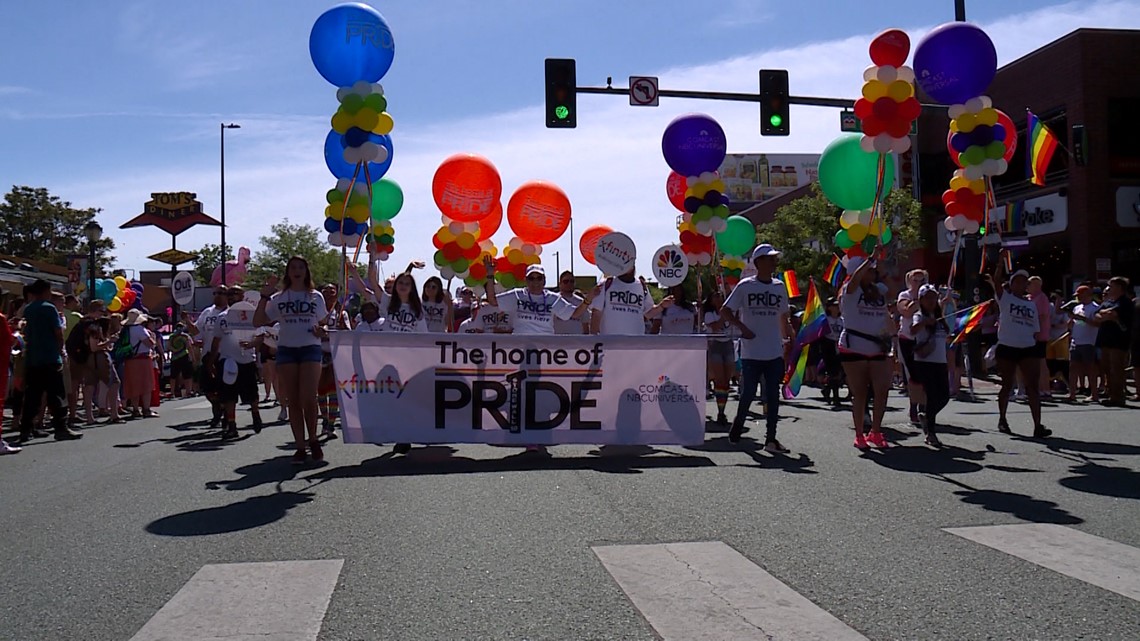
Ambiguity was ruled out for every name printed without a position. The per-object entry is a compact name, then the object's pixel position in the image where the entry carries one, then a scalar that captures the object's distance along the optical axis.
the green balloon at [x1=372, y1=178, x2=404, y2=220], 15.30
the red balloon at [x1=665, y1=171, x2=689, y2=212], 16.27
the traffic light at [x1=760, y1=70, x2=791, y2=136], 18.27
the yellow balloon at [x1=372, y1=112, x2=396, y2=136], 10.26
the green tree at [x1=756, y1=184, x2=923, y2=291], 33.66
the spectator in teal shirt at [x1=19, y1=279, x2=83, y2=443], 12.58
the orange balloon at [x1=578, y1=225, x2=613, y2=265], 18.38
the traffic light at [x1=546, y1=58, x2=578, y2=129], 17.80
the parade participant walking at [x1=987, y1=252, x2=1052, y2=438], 10.62
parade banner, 9.35
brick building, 27.78
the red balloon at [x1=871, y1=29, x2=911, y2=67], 9.90
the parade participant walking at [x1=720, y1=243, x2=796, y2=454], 9.77
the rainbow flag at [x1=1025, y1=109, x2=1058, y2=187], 13.99
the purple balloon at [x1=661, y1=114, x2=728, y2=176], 15.04
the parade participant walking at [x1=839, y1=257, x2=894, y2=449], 9.71
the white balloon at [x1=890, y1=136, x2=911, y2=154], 9.88
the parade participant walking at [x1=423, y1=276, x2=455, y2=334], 11.01
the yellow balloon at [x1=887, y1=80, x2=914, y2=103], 9.82
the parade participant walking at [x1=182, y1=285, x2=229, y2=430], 12.34
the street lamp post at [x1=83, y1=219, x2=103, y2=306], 25.85
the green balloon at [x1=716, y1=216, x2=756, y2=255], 18.14
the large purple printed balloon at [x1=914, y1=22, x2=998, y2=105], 10.10
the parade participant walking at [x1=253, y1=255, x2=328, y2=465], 9.12
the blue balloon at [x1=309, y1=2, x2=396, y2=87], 10.34
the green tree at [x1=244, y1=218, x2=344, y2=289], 74.25
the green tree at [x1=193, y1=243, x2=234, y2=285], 89.75
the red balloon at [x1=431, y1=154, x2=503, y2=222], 14.71
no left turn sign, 17.45
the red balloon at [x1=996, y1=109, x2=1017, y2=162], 11.43
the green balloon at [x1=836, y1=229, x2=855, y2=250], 11.17
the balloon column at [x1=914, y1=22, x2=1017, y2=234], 10.12
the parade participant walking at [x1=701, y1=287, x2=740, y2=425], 12.78
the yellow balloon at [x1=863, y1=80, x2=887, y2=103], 9.86
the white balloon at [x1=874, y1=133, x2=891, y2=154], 9.89
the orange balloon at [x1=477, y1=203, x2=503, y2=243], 16.52
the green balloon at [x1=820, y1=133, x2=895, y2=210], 11.71
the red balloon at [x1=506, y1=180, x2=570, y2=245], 15.64
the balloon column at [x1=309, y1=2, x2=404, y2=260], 10.20
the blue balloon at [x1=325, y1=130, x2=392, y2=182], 13.68
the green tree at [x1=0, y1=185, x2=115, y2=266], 56.81
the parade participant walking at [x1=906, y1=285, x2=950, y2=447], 10.21
